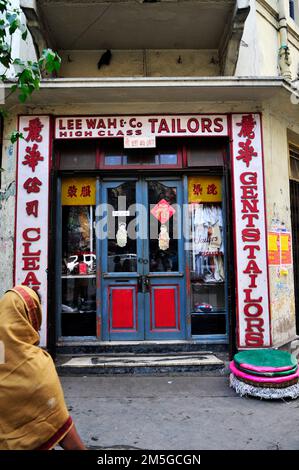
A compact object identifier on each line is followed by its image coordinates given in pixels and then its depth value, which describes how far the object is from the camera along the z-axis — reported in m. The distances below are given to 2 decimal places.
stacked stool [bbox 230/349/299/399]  4.30
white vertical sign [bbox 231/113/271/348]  5.53
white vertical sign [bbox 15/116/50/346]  5.55
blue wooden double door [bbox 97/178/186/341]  5.86
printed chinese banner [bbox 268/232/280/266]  5.77
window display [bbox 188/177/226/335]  5.96
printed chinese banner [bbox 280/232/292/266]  6.06
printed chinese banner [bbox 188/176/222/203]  6.11
